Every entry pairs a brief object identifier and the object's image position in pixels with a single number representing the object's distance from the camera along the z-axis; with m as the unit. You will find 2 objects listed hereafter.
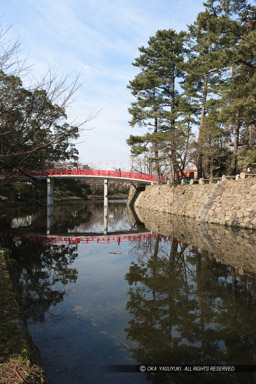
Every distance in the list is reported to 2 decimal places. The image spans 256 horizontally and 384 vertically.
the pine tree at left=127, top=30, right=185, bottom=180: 28.62
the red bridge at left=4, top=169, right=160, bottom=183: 39.16
